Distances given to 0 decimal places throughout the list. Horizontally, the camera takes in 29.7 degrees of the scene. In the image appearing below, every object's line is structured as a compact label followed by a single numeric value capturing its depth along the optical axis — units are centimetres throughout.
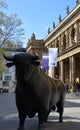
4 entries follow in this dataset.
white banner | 1732
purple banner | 1852
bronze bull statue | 316
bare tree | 2111
